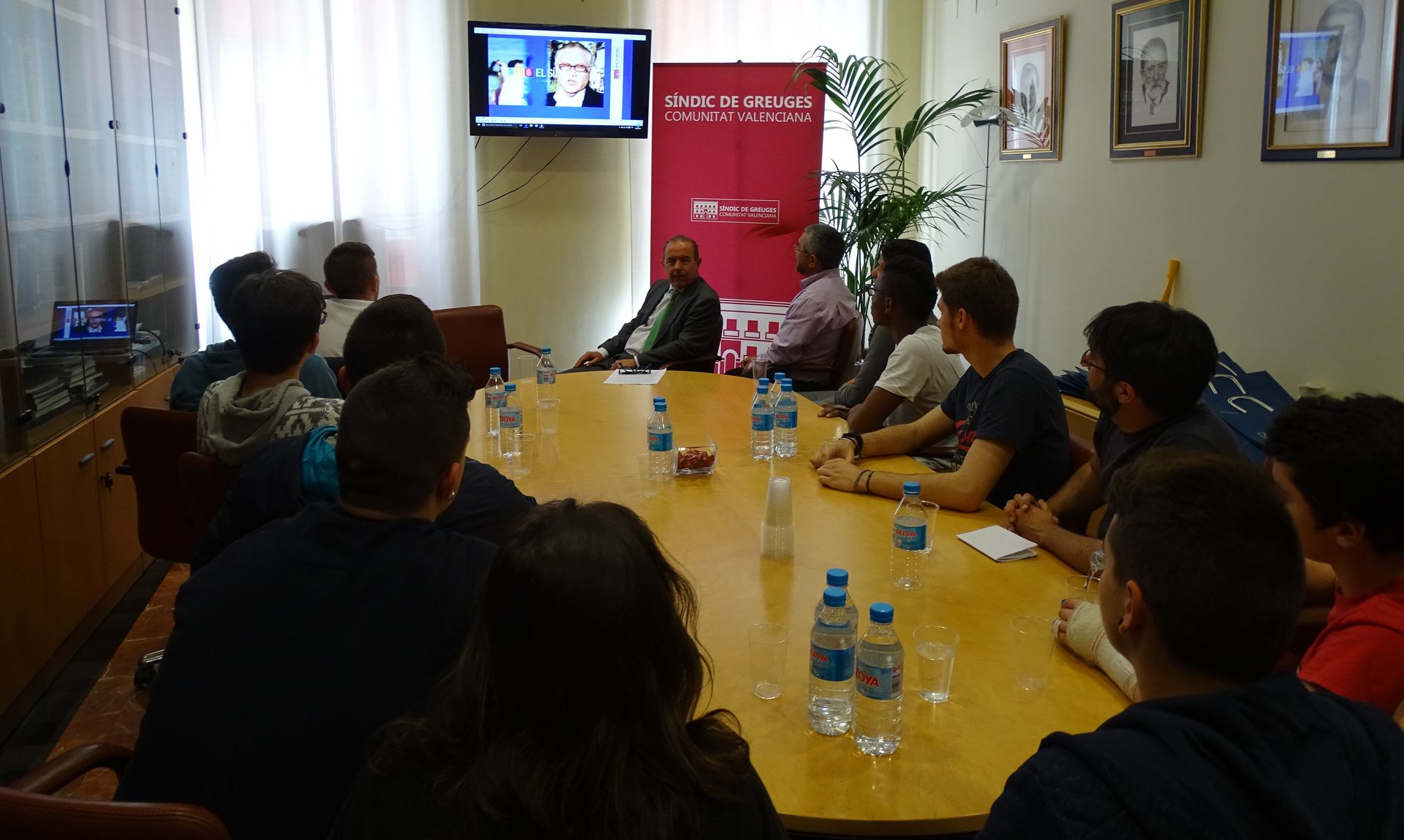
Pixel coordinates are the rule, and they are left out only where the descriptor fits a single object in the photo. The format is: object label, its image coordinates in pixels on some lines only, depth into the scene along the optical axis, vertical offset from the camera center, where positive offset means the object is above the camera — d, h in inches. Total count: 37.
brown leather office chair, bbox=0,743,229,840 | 43.9 -23.7
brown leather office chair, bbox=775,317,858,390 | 194.2 -22.1
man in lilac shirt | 195.0 -15.3
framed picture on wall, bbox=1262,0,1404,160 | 127.3 +21.2
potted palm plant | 226.7 +14.7
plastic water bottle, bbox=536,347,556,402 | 158.1 -19.4
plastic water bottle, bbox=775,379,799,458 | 126.3 -21.7
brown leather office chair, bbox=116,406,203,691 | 113.6 -25.3
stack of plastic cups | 90.4 -23.6
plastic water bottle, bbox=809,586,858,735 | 63.4 -25.1
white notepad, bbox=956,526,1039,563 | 91.5 -26.0
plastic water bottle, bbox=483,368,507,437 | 139.2 -20.4
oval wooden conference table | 57.7 -27.4
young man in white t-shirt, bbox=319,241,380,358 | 170.1 -5.6
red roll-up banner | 240.8 +17.3
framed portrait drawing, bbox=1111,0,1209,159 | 162.7 +27.4
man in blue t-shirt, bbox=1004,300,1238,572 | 92.6 -12.6
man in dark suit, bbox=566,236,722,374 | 206.7 -14.9
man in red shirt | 61.5 -16.6
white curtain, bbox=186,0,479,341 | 228.7 +25.2
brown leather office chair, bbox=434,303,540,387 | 203.3 -17.3
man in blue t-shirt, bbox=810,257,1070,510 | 105.3 -18.0
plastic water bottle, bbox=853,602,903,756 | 61.2 -26.2
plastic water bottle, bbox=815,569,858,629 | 69.5 -21.7
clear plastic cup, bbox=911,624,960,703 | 65.6 -25.8
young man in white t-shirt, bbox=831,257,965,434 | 143.9 -18.2
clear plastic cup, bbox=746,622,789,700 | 67.3 -26.0
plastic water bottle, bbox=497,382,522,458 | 125.6 -21.4
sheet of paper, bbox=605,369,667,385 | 172.2 -21.3
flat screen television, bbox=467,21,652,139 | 233.1 +37.1
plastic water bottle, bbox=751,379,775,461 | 123.6 -20.9
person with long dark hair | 38.7 -18.2
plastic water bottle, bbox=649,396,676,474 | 115.6 -21.2
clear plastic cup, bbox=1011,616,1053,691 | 69.2 -27.6
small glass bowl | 115.7 -23.2
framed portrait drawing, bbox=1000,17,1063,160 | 199.2 +30.8
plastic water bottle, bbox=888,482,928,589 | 85.4 -24.0
